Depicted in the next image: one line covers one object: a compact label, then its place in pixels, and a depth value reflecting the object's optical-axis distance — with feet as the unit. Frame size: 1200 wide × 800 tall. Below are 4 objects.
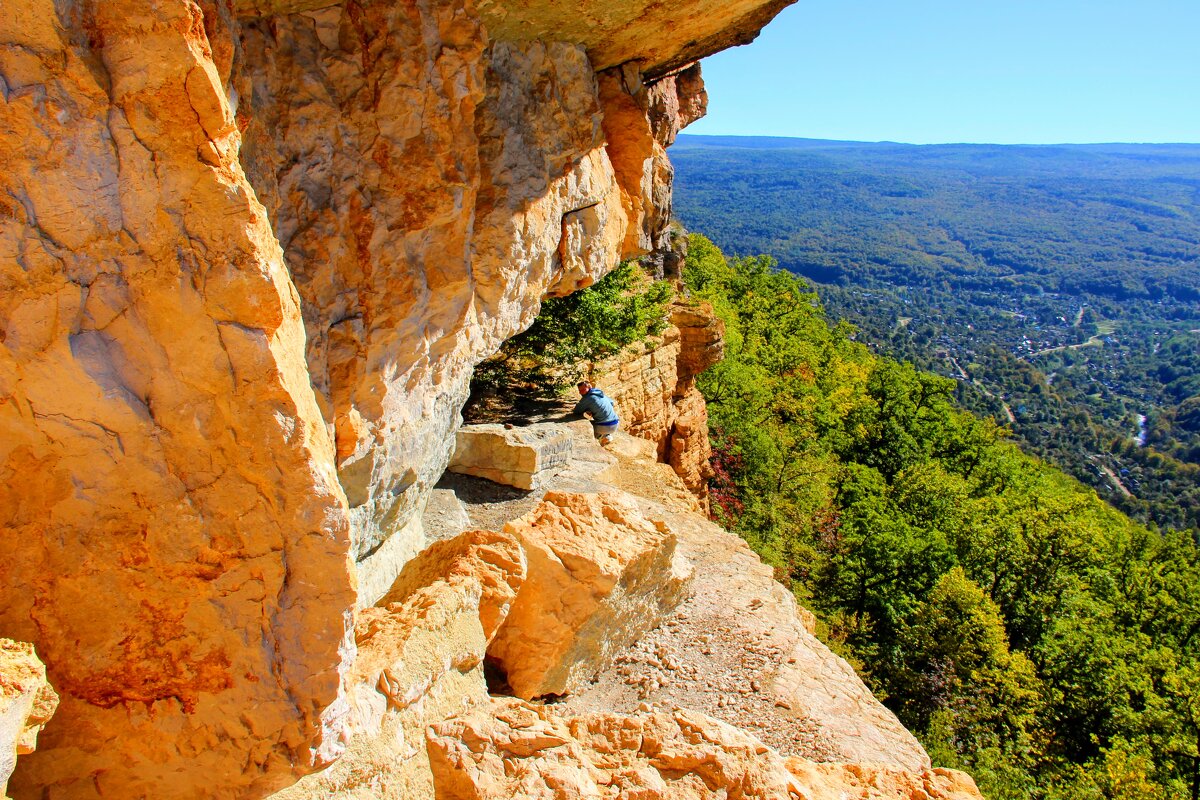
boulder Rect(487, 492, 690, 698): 20.71
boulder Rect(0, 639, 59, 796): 9.04
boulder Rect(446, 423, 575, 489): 33.45
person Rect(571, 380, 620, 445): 42.52
